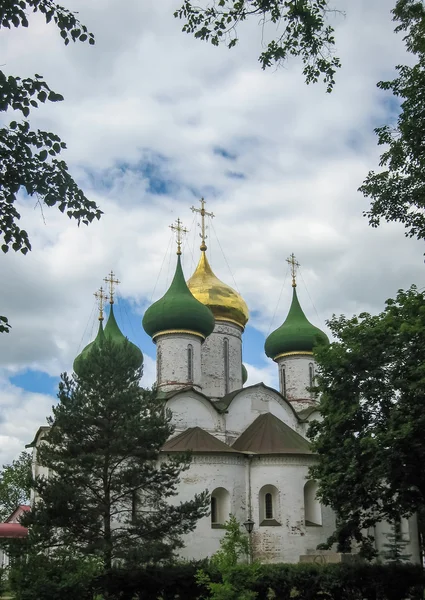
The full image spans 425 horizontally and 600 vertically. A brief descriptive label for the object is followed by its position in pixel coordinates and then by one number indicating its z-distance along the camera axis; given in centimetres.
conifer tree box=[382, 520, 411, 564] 2398
